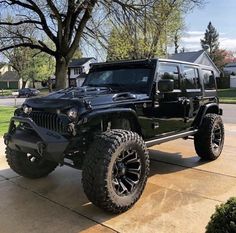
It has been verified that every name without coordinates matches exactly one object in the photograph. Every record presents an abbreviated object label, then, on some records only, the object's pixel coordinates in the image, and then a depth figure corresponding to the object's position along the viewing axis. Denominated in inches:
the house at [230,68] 1780.9
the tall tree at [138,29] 437.7
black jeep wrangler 120.6
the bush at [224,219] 69.7
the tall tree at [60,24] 439.4
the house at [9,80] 2360.7
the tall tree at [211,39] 2366.2
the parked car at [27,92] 1278.4
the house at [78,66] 1938.1
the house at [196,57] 1469.0
